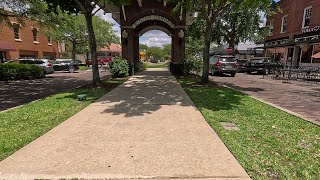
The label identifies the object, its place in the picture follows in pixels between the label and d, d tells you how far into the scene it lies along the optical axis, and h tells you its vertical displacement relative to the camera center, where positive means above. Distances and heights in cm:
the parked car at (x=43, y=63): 2111 -39
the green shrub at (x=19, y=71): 1571 -92
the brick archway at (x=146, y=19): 1631 +298
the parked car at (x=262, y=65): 2152 -30
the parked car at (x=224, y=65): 1864 -32
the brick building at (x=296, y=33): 2241 +325
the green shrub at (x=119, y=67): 1522 -48
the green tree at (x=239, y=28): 2959 +463
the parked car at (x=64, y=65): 2559 -66
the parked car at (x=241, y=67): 2312 -55
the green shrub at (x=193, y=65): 1623 -30
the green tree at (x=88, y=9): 1079 +244
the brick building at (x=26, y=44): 2719 +200
